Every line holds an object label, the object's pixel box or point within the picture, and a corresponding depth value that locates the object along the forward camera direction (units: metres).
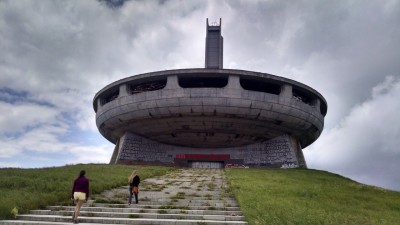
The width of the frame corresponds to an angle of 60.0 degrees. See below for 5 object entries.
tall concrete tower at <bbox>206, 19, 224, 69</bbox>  42.98
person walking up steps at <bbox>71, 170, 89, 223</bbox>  9.20
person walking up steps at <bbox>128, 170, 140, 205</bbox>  11.02
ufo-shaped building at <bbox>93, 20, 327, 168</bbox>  30.98
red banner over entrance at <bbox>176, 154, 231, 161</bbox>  38.06
